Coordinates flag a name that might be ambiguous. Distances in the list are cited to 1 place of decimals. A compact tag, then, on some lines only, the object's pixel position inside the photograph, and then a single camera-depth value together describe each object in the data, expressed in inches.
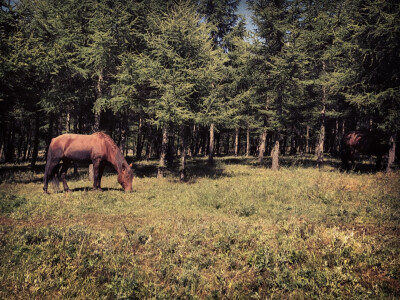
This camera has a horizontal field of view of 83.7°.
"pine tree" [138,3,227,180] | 548.7
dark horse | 685.3
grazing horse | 479.5
